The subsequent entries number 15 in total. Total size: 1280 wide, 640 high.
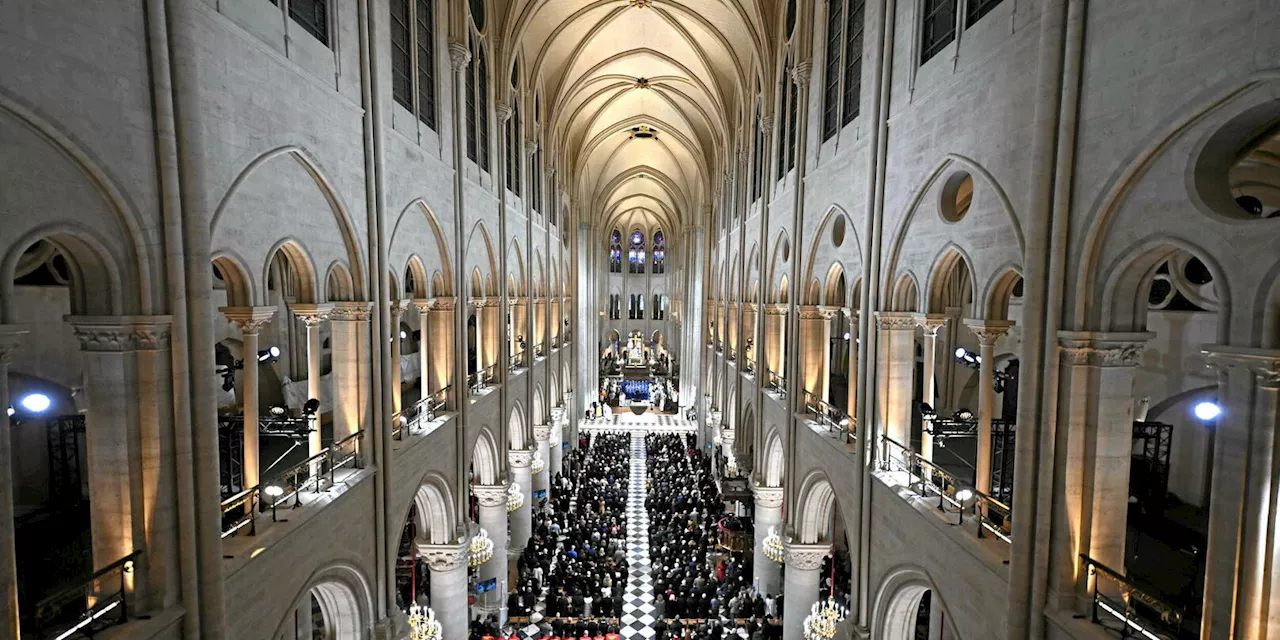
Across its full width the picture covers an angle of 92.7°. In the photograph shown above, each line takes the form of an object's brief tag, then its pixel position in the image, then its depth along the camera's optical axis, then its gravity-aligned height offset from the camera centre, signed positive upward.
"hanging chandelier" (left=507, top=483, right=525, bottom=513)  18.69 -6.42
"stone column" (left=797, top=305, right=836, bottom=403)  13.93 -1.32
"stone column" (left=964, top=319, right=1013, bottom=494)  7.41 -1.15
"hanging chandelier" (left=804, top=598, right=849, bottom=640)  11.57 -6.23
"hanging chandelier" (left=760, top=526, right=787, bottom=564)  14.93 -6.36
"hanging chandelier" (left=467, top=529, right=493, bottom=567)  14.44 -6.25
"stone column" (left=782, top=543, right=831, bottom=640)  13.76 -6.58
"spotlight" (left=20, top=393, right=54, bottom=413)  9.06 -1.81
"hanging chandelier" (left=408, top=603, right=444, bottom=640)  11.38 -6.32
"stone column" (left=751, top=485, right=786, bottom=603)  17.45 -6.62
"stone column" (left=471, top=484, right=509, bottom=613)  17.19 -6.78
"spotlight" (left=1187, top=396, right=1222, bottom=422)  9.08 -1.68
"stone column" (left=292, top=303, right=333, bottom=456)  8.46 -0.87
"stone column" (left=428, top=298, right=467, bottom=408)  13.15 -1.16
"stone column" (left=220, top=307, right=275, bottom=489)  7.45 -1.43
